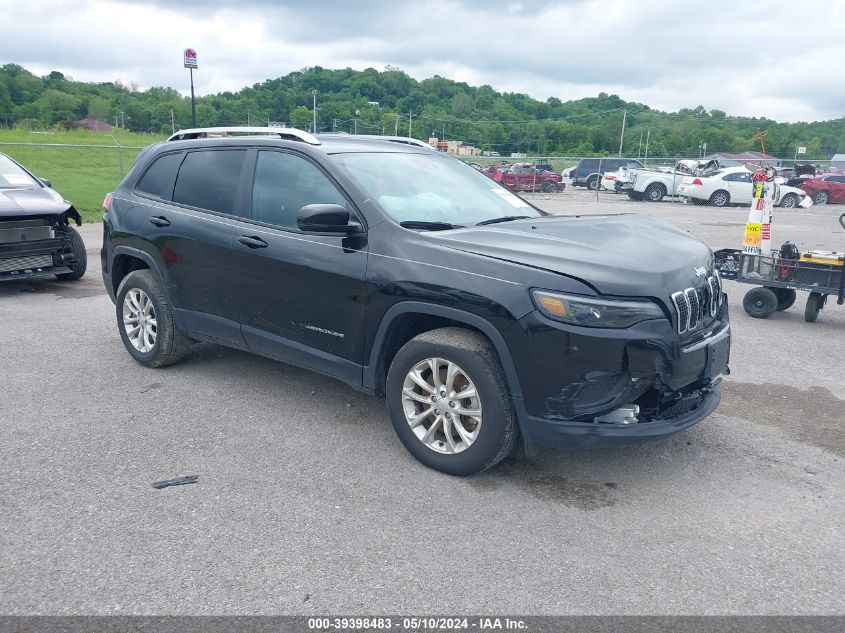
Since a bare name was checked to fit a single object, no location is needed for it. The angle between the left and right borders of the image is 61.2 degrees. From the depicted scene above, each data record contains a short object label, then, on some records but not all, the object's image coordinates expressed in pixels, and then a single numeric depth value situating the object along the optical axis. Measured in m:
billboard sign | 31.49
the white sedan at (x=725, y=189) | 26.75
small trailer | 7.29
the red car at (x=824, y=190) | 29.36
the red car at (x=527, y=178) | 32.75
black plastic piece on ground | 3.74
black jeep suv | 3.44
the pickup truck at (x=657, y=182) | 28.09
